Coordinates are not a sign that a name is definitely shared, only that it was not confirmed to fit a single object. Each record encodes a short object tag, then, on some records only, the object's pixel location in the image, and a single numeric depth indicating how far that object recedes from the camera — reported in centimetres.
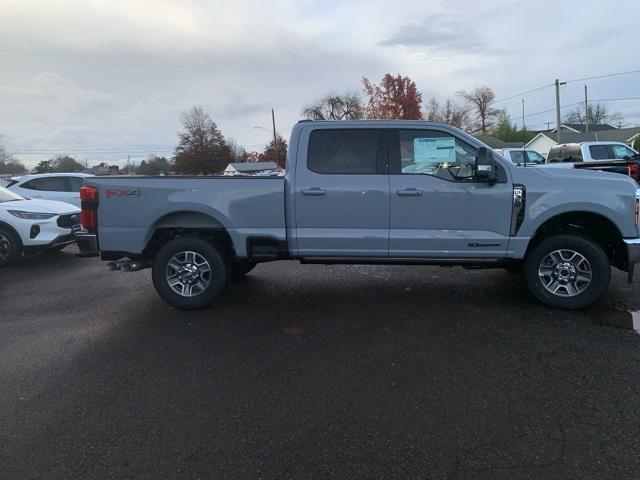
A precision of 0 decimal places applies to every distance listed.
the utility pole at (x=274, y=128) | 7144
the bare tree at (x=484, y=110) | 8638
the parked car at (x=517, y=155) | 2237
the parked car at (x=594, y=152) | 1906
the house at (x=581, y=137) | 5890
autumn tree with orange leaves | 5497
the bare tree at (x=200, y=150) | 8844
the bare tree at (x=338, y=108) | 7769
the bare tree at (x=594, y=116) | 9338
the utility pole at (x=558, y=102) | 3784
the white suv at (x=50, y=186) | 1283
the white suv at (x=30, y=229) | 912
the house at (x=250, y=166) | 7159
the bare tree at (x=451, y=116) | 6599
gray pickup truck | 542
